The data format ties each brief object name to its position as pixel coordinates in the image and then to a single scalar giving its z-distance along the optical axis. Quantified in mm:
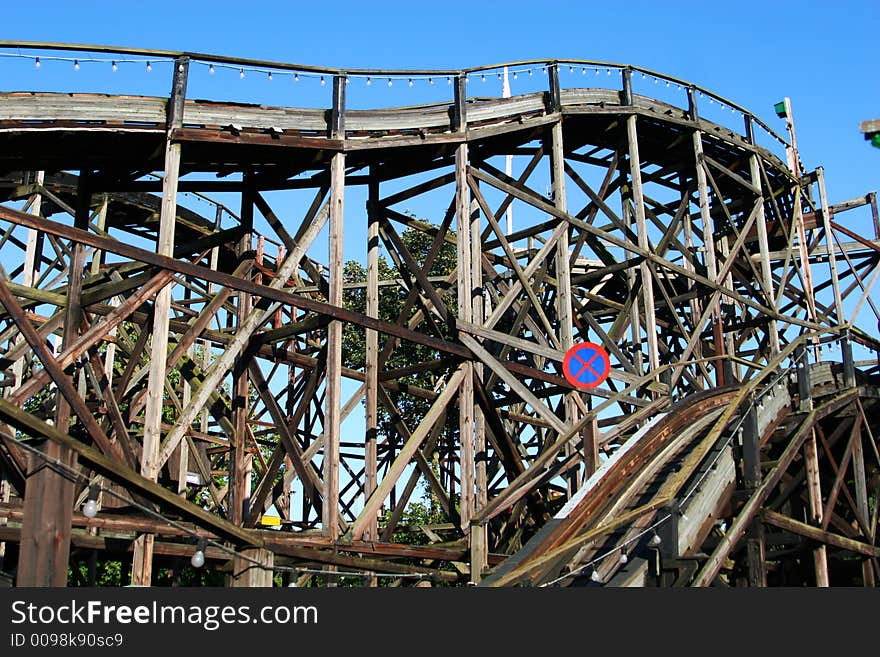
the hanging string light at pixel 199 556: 8006
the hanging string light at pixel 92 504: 7152
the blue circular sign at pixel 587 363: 13625
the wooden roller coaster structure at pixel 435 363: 10805
